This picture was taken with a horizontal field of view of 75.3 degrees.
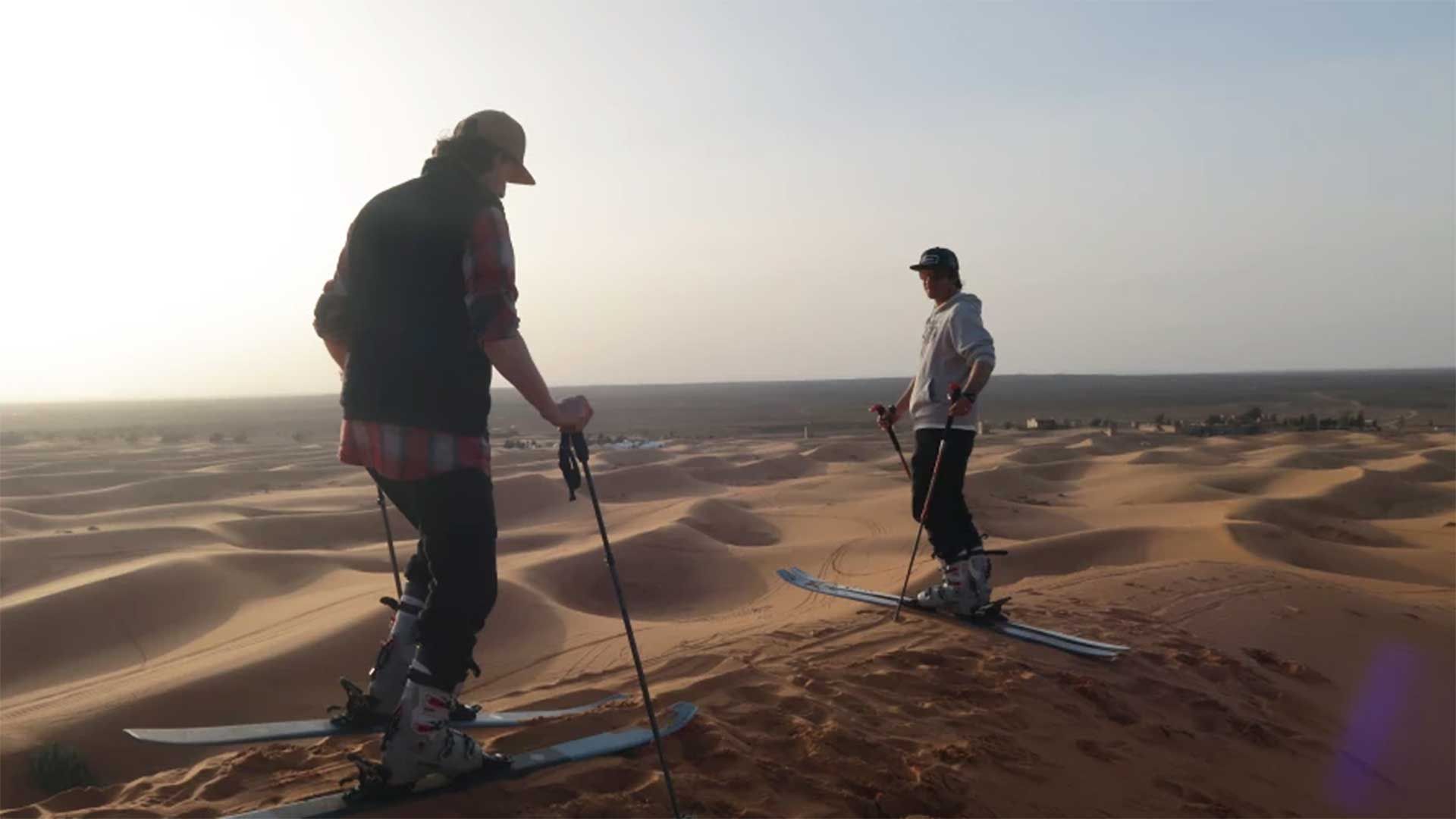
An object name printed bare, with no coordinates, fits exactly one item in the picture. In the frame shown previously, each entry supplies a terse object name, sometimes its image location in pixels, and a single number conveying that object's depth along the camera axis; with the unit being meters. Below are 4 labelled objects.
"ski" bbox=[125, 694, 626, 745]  3.72
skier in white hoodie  5.65
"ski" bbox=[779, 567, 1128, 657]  5.26
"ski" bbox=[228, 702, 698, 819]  3.09
